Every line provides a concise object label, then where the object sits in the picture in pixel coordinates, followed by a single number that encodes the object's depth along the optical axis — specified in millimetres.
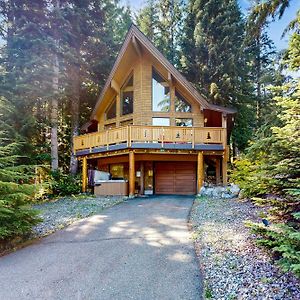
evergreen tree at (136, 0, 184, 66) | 25062
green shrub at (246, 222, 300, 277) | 3303
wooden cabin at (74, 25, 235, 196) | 13742
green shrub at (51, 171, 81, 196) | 15633
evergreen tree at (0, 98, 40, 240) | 5965
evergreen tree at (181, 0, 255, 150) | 20734
